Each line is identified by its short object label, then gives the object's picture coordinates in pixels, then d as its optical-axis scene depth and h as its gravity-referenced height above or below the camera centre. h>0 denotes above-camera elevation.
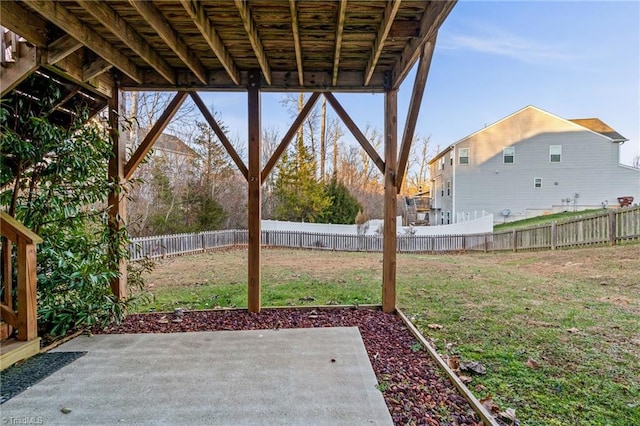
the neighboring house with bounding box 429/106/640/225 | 15.50 +2.24
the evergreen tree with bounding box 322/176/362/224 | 14.27 +0.32
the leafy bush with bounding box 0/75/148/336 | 2.83 +0.12
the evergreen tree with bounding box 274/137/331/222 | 13.59 +1.09
